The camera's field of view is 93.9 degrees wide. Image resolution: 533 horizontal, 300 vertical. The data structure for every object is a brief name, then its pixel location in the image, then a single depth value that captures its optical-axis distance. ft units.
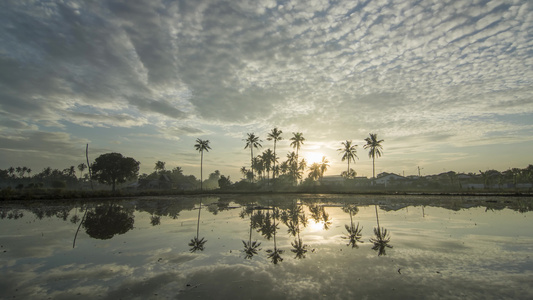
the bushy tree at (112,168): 249.14
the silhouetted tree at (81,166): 518.37
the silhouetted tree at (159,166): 472.44
